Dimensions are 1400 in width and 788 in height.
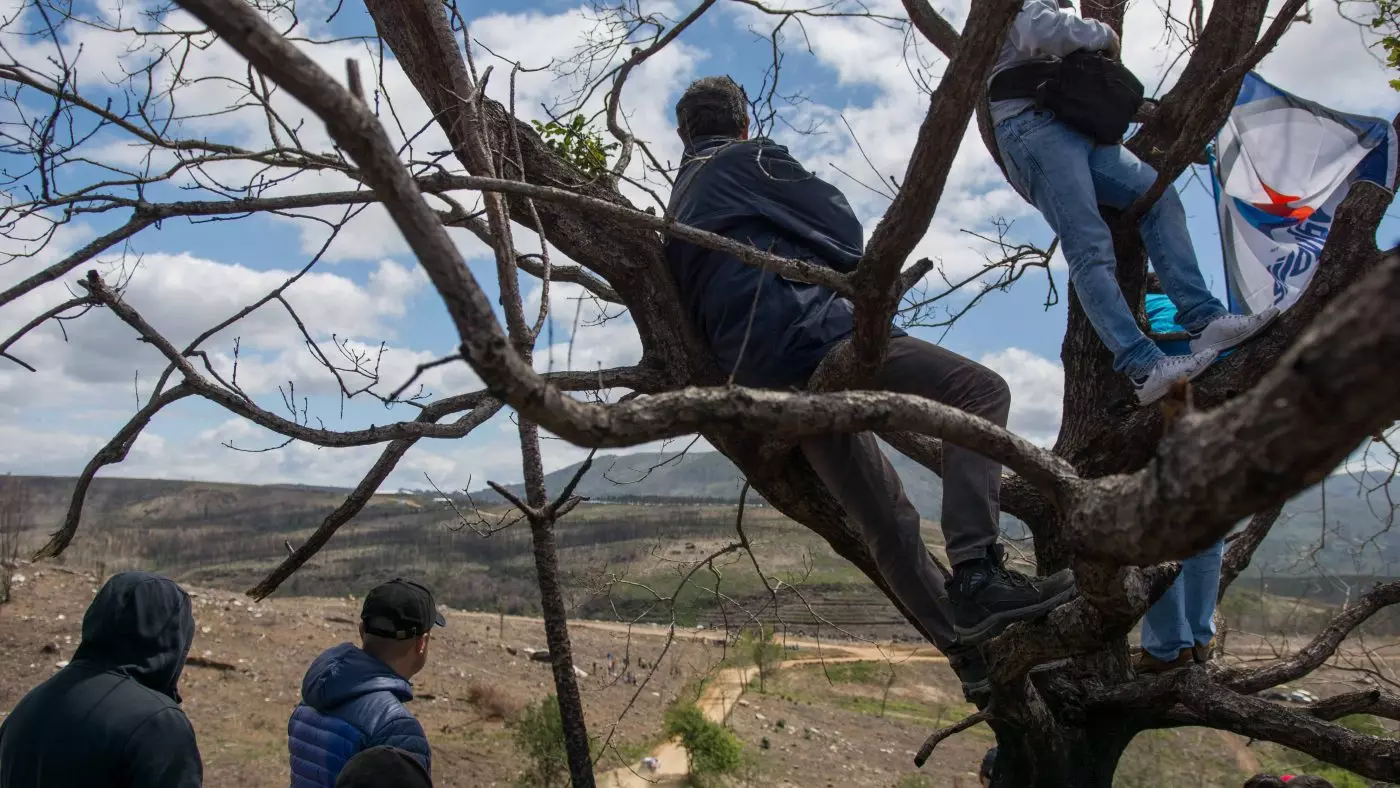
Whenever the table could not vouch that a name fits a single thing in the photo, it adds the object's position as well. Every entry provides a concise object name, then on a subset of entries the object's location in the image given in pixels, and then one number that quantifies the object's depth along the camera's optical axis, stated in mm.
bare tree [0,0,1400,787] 1354
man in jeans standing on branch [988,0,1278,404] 3371
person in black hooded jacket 2492
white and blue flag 3564
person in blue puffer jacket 2684
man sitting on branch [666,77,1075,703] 2818
